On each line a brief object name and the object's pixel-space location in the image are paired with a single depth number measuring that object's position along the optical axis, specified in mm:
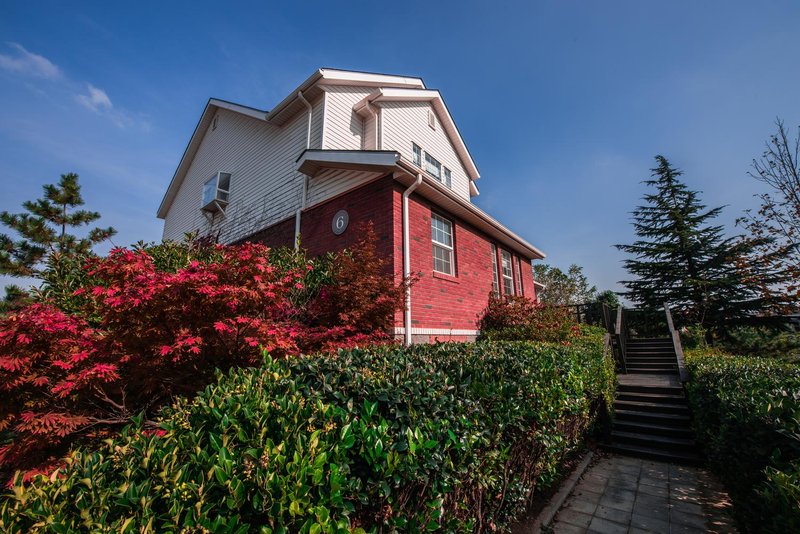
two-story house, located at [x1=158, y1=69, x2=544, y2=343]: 7785
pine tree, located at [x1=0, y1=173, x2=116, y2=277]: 13430
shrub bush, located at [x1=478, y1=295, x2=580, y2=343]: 9297
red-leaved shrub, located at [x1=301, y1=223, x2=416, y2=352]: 5984
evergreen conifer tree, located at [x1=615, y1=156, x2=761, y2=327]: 19438
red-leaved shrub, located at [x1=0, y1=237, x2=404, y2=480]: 3277
